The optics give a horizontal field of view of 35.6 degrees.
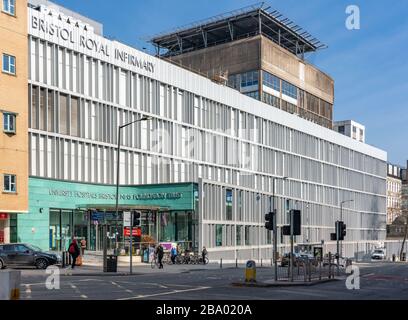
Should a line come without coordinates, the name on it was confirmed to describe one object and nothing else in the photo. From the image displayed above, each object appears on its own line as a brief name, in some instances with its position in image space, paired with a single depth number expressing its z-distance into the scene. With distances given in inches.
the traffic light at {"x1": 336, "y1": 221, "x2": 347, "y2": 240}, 1492.4
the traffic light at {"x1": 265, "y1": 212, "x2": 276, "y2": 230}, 1138.0
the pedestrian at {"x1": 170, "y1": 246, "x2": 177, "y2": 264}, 2044.5
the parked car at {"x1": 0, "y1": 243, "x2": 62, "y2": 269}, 1438.2
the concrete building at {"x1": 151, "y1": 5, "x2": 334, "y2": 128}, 3752.5
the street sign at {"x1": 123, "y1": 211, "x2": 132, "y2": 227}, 1341.0
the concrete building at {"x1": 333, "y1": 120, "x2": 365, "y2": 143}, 6441.9
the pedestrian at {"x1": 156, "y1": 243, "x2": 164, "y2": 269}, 1734.7
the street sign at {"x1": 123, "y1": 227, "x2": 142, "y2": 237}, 2026.3
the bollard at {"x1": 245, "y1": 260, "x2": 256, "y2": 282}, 1068.5
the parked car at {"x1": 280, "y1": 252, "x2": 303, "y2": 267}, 2023.6
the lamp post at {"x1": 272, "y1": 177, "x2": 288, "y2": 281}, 1110.7
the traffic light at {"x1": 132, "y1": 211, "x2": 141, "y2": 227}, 1360.7
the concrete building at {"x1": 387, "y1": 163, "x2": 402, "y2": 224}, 6131.9
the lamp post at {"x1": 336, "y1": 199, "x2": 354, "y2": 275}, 1492.4
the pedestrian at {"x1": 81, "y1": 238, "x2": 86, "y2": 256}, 1893.5
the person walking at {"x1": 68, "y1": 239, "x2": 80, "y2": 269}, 1481.3
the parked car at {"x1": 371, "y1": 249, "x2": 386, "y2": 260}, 3966.5
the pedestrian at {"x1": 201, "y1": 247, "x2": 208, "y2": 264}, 2164.1
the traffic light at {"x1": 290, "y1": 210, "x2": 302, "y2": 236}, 1104.2
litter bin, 1387.8
